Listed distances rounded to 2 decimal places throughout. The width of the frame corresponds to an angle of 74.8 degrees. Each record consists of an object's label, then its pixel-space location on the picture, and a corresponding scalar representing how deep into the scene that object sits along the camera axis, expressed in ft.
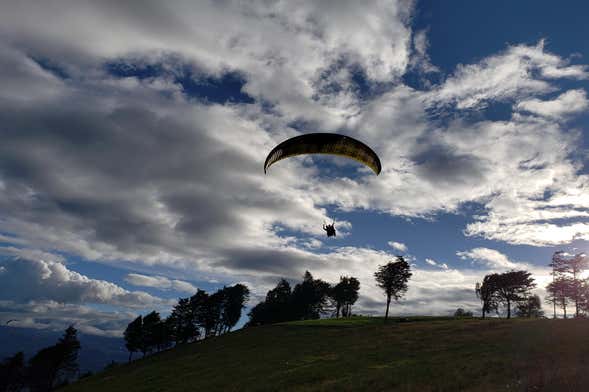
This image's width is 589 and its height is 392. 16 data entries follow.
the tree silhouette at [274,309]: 381.60
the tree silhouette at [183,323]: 319.88
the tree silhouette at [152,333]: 307.99
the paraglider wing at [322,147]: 81.71
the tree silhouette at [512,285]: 281.95
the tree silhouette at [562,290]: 272.92
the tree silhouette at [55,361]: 287.28
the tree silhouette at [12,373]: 296.30
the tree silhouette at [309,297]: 395.75
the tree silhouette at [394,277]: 275.18
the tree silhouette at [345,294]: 394.93
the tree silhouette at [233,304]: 371.35
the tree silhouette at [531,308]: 357.20
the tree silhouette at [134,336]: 309.22
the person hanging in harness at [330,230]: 89.14
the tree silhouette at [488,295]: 297.12
